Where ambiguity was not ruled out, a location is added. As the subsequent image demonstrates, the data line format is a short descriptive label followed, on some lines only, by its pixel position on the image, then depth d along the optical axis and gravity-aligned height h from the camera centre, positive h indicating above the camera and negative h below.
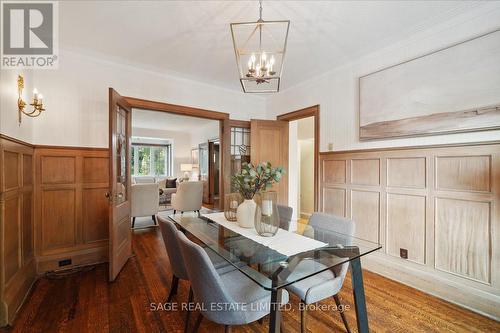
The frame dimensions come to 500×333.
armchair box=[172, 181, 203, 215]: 5.05 -0.70
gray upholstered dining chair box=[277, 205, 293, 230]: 2.25 -0.52
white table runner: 1.53 -0.56
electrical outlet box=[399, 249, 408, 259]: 2.45 -0.97
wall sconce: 2.16 +0.67
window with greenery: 8.88 +0.26
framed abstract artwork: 1.92 +0.74
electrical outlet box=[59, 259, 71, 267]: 2.66 -1.16
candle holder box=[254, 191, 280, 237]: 1.70 -0.38
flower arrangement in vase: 1.85 -0.15
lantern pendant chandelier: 1.73 +1.40
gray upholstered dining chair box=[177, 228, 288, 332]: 1.14 -0.74
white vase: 1.92 -0.40
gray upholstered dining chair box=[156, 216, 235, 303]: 1.68 -0.73
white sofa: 7.41 -0.56
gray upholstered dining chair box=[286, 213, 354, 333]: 1.45 -0.80
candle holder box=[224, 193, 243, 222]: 2.21 -0.40
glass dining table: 1.20 -0.59
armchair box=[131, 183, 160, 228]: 4.32 -0.66
